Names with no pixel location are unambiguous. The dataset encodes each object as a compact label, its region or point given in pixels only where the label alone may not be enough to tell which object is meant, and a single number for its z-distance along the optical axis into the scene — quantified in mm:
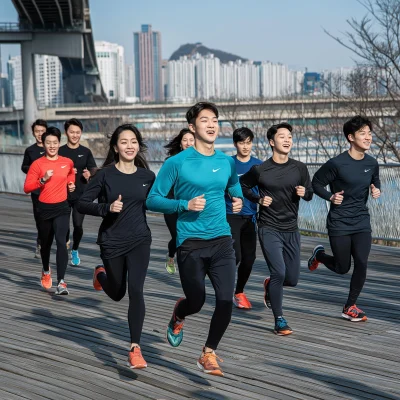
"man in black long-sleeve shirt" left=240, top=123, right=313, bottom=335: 7578
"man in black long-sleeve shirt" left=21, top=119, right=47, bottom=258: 11961
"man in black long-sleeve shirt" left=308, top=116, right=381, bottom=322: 7828
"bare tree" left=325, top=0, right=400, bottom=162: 21547
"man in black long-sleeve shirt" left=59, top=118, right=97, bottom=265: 10945
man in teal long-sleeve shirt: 5863
